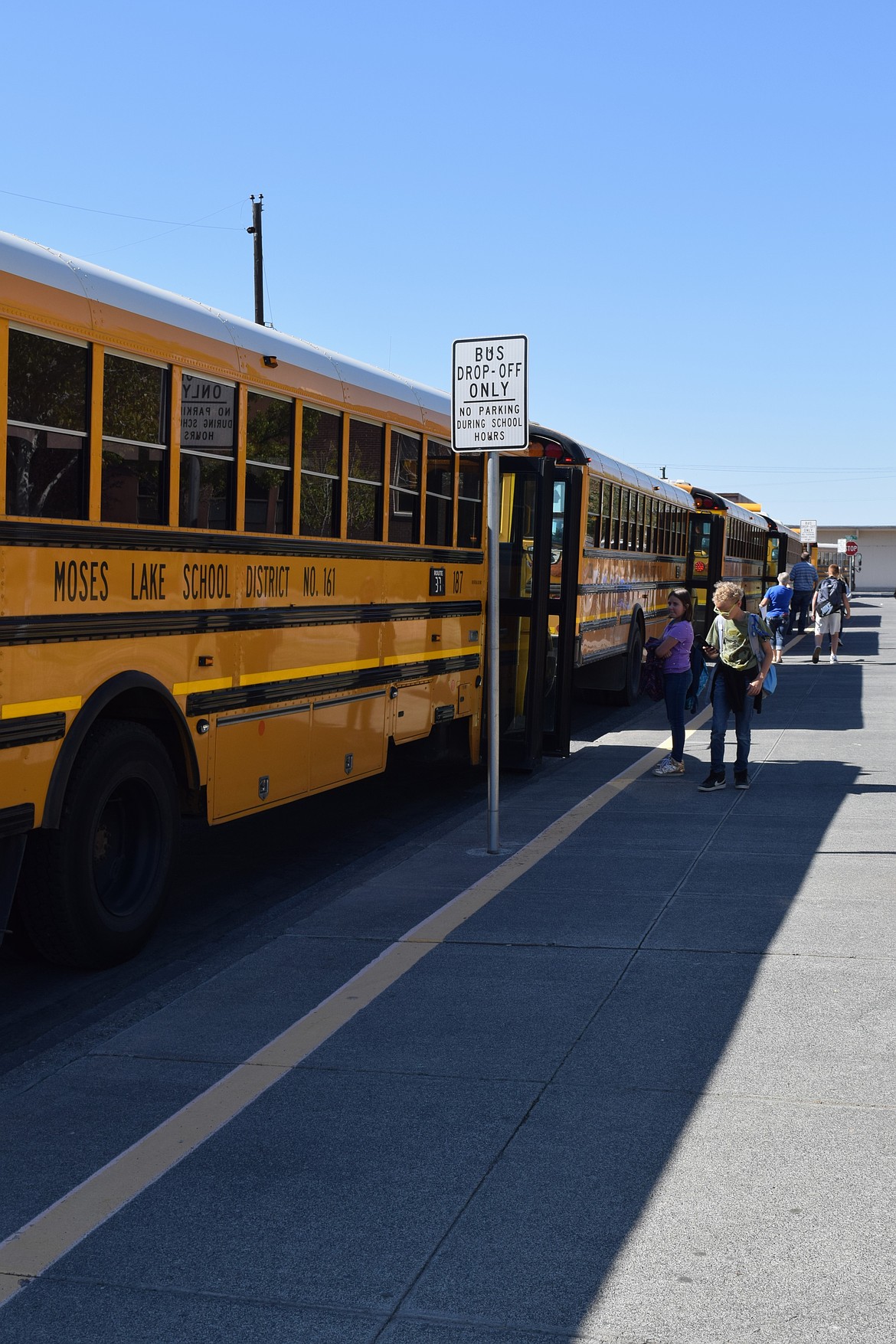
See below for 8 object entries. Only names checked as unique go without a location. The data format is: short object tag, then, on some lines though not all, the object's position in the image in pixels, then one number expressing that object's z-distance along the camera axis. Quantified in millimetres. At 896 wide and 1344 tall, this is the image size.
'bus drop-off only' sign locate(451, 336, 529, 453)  7738
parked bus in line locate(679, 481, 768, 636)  23844
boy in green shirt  10234
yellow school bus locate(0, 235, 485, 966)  5316
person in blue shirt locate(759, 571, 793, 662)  22875
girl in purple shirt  11047
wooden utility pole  29016
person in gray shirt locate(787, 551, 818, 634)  29183
